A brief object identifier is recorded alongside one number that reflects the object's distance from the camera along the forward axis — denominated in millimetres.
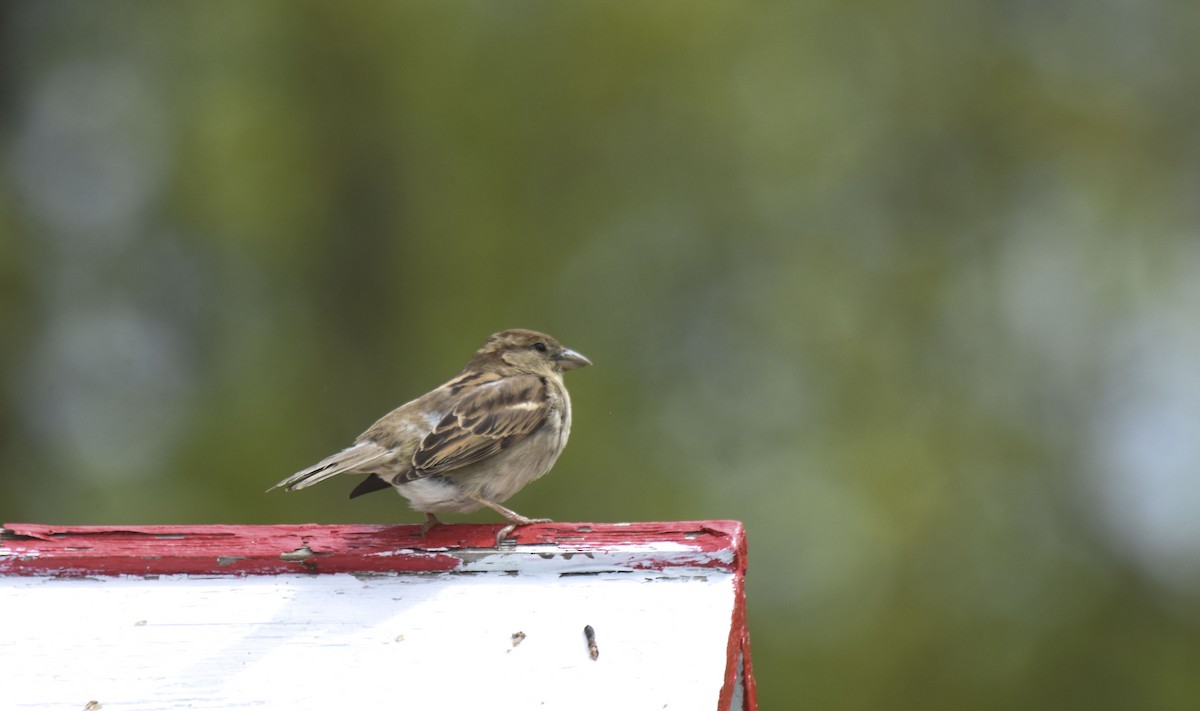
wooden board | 7504
